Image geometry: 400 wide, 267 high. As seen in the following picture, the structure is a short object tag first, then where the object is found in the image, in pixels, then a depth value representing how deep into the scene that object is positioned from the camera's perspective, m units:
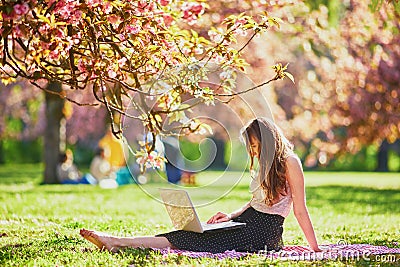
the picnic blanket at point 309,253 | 5.09
